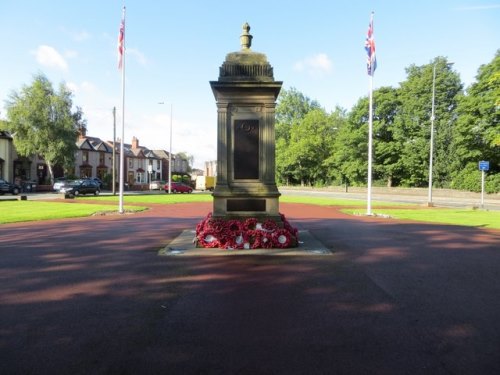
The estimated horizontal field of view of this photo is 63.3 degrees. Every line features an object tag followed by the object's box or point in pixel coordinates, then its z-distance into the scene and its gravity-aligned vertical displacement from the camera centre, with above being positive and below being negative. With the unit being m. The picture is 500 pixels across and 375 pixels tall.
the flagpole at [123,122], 22.55 +3.26
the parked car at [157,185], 67.94 -1.39
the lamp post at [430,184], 30.29 -0.28
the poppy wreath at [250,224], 10.76 -1.22
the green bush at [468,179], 45.22 +0.19
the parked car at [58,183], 50.62 -0.98
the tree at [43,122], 51.75 +6.87
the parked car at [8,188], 40.69 -1.33
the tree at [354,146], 60.69 +5.14
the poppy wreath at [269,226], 10.72 -1.26
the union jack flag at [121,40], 22.02 +7.44
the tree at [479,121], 44.19 +6.64
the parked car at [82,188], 40.09 -1.21
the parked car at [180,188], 60.81 -1.64
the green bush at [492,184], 43.28 -0.33
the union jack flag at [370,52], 20.00 +6.35
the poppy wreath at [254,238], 10.55 -1.57
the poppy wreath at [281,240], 10.62 -1.61
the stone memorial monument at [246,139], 11.09 +1.09
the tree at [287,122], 79.28 +12.19
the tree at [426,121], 51.94 +7.90
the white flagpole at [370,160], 21.48 +1.05
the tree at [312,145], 74.00 +6.22
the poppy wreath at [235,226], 10.72 -1.28
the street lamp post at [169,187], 56.35 -1.42
